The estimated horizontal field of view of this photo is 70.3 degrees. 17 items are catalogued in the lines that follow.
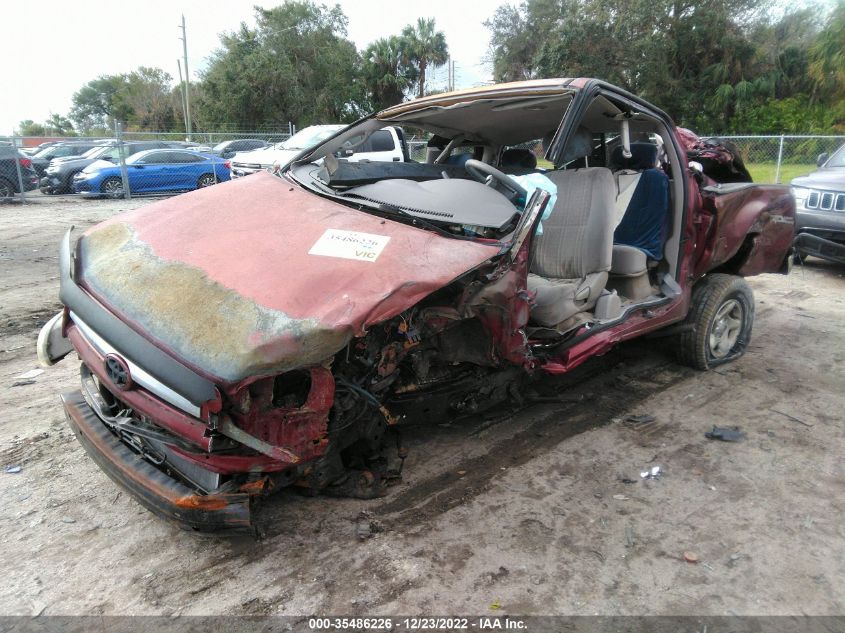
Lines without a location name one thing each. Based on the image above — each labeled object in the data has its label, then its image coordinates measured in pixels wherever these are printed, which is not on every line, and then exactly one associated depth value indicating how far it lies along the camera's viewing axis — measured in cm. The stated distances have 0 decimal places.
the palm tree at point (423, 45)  3709
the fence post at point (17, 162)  1436
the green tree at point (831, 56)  2266
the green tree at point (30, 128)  5892
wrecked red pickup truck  234
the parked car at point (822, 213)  704
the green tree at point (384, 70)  3644
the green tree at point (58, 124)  5976
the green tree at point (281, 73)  3331
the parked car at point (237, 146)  1980
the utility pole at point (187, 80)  3575
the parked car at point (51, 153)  1877
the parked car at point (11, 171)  1447
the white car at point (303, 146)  1083
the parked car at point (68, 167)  1698
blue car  1595
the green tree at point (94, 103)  6275
